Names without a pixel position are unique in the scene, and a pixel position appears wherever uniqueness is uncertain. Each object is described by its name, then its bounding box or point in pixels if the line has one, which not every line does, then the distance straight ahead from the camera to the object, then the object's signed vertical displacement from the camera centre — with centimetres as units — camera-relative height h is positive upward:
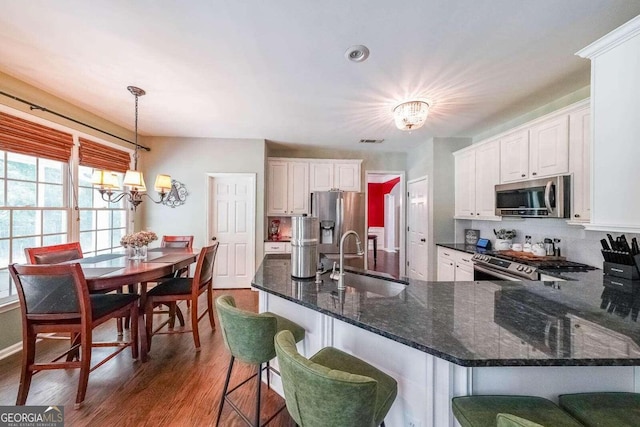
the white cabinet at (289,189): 474 +49
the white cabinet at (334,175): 478 +78
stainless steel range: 224 -47
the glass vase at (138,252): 262 -42
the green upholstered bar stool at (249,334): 126 -62
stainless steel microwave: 233 +20
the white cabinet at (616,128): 150 +57
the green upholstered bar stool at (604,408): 83 -67
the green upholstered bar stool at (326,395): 79 -60
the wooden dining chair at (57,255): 216 -39
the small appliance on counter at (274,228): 493 -27
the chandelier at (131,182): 239 +32
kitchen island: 87 -46
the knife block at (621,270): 171 -37
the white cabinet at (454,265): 313 -67
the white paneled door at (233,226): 436 -21
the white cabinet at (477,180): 322 +52
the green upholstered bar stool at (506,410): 81 -66
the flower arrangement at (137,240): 255 -27
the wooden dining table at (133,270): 193 -48
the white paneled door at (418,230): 427 -25
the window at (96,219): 323 -9
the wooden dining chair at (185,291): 238 -77
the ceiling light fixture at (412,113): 251 +105
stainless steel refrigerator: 450 -1
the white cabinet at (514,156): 278 +71
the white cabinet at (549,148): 236 +70
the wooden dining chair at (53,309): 167 -67
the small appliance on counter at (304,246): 166 -21
